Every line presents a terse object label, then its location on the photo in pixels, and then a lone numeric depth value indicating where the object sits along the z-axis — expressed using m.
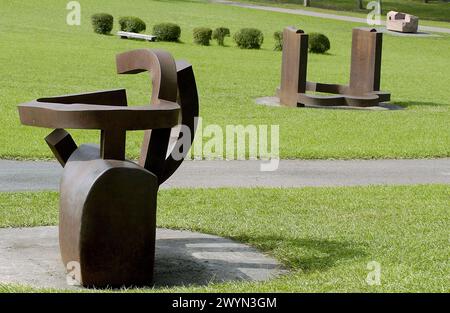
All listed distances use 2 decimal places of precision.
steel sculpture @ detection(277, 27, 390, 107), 22.91
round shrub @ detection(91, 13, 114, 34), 41.56
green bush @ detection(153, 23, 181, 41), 39.81
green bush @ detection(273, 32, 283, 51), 39.66
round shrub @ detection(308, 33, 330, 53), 38.53
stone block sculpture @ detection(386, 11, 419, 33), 47.31
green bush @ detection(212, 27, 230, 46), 40.72
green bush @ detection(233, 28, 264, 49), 39.53
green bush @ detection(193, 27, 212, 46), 39.72
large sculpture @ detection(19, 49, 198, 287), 8.70
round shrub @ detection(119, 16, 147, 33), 41.34
